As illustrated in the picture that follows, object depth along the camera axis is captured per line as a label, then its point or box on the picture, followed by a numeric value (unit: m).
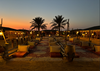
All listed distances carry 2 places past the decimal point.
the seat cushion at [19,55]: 6.00
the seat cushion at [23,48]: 7.13
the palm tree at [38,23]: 27.69
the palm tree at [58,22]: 27.86
